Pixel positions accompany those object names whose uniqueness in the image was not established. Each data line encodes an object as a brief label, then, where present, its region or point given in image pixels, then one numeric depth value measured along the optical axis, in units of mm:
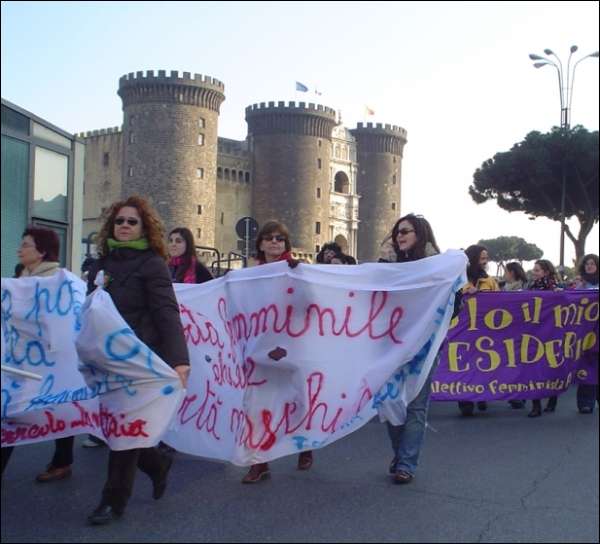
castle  58312
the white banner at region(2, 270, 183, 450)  4102
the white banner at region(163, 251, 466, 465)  5051
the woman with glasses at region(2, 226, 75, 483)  5109
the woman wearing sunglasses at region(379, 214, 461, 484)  4930
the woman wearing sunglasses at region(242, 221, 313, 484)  5598
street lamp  25194
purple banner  7684
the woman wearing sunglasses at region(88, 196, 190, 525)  4352
